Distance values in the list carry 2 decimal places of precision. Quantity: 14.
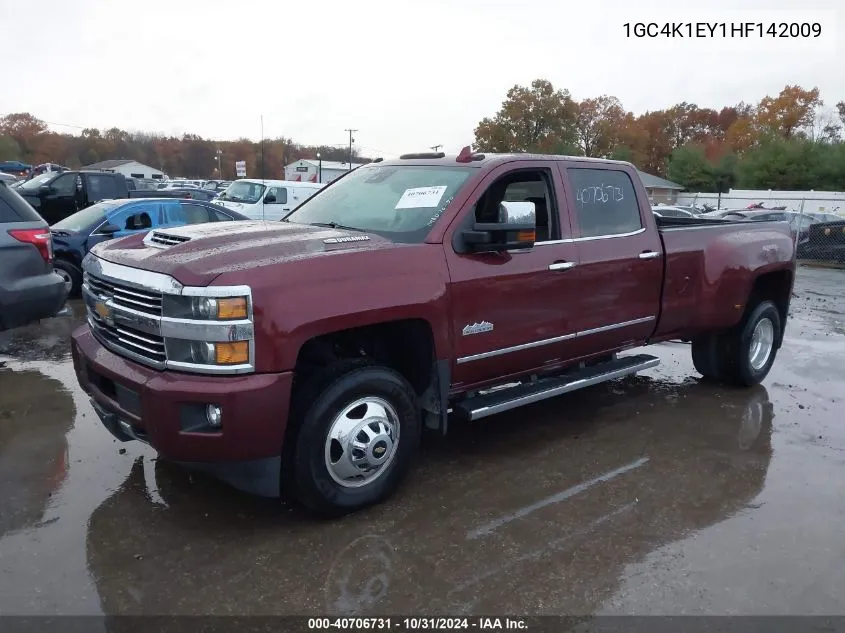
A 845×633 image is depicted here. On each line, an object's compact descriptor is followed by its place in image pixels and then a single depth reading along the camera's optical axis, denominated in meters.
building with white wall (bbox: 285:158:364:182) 55.53
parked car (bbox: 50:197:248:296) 10.38
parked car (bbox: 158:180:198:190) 38.94
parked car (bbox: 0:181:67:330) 5.77
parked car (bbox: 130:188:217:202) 17.63
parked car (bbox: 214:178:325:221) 17.31
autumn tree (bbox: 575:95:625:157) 69.44
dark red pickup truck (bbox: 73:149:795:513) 3.37
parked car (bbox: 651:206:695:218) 22.30
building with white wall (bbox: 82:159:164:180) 76.40
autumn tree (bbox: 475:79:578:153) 60.28
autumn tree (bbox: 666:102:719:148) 81.50
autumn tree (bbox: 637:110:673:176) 80.31
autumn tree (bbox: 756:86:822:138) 62.22
